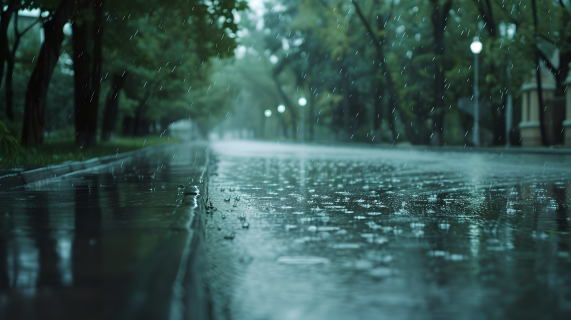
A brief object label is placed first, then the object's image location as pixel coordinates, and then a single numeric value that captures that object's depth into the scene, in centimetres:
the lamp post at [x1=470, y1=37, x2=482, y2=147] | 3421
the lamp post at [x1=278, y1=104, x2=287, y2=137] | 9200
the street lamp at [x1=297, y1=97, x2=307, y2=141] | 6694
